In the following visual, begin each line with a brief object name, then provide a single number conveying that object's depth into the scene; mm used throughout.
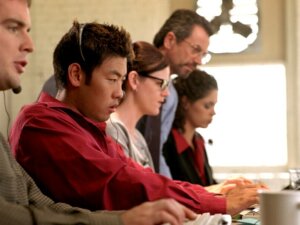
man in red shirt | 1789
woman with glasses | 2415
